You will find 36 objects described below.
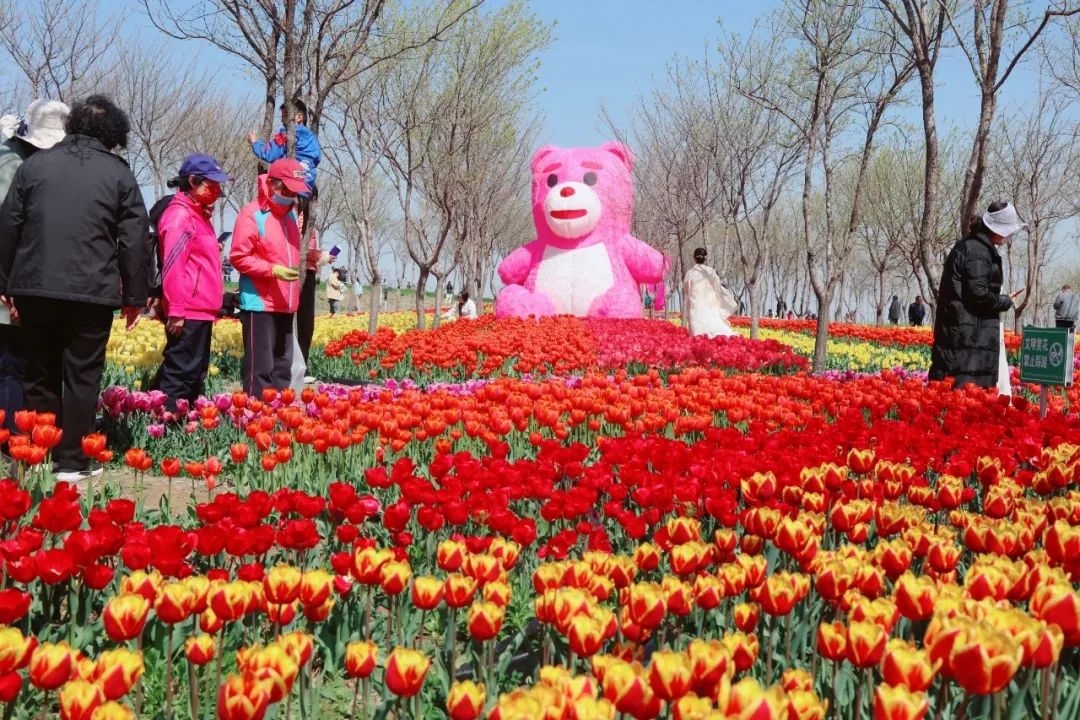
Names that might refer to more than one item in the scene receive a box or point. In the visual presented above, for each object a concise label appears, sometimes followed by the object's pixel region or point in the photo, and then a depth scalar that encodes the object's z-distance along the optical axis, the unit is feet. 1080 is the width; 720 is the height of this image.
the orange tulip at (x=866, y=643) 4.75
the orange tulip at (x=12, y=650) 4.61
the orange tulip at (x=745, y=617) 5.87
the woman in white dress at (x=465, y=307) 68.95
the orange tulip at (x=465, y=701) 4.42
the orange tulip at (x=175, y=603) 5.51
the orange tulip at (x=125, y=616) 5.27
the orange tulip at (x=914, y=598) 5.41
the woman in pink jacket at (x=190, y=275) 16.80
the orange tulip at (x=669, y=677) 4.30
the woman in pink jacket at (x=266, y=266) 18.75
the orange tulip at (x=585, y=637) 4.97
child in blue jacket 20.03
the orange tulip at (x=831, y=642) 5.00
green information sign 15.59
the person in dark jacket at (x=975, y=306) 19.15
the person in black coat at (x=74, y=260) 13.07
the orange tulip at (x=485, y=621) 5.42
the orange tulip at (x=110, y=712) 4.06
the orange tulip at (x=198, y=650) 5.16
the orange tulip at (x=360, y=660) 5.14
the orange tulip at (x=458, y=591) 5.93
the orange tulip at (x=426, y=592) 5.97
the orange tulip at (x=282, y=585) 5.73
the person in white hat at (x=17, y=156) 14.53
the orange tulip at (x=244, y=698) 4.08
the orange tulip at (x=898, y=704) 3.94
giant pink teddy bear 44.62
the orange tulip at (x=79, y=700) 4.08
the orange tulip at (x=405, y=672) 4.67
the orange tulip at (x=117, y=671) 4.36
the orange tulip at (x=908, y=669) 4.22
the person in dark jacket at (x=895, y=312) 101.91
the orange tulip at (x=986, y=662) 4.16
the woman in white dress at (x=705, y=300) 38.45
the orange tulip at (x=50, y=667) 4.54
